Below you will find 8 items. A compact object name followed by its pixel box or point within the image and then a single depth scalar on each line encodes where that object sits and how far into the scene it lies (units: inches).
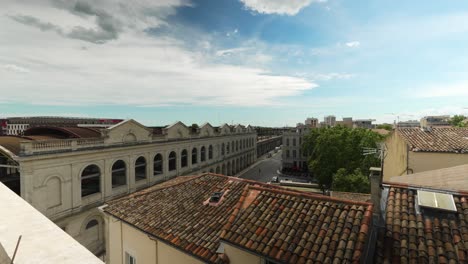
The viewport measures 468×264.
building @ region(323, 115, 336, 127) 4345.5
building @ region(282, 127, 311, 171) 2206.0
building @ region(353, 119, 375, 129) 4802.7
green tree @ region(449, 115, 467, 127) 2429.9
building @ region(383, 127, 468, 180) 497.4
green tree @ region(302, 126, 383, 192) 1002.1
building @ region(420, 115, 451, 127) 4278.8
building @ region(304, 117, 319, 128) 3672.2
